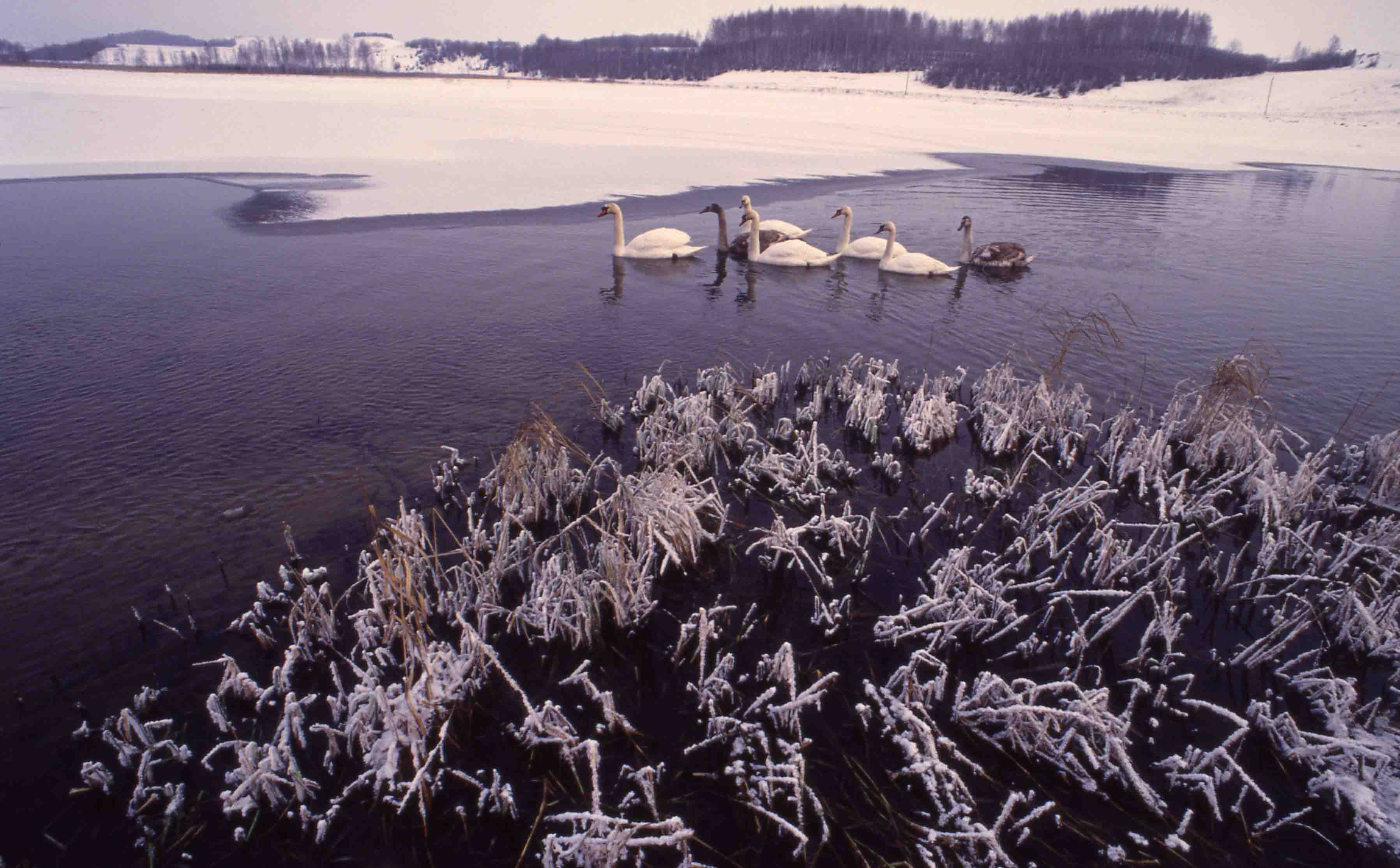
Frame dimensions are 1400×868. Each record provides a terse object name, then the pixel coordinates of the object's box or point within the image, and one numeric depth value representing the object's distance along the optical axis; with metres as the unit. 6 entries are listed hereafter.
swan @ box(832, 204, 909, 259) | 13.05
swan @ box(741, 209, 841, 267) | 12.81
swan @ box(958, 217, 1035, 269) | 12.38
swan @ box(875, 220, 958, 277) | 12.14
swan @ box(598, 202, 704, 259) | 12.74
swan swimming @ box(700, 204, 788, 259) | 13.61
